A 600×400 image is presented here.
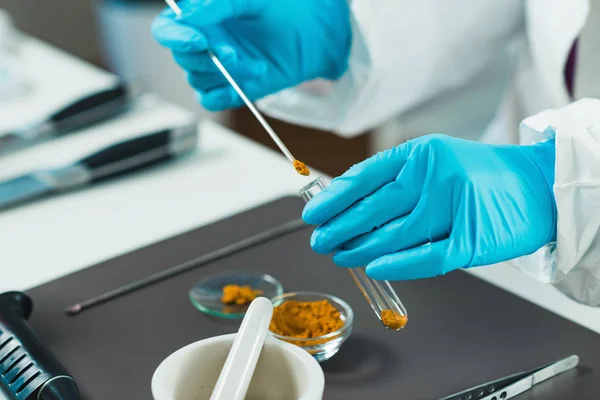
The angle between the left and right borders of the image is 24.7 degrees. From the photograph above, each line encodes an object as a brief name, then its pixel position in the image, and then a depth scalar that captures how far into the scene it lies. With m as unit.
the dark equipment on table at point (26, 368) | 0.85
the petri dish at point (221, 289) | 0.95
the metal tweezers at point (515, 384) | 0.86
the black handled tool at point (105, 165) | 1.14
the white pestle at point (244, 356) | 0.81
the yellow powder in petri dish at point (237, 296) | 0.96
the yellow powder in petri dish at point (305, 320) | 0.90
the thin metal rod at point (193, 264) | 0.97
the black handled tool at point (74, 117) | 1.25
